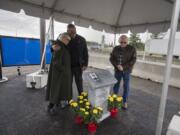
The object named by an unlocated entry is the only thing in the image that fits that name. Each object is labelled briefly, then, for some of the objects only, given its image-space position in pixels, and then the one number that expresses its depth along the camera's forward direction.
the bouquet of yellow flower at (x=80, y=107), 1.72
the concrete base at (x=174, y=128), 1.19
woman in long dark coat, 1.93
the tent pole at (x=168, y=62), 1.10
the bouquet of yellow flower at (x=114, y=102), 2.00
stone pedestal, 1.86
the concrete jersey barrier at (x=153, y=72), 4.18
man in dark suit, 2.21
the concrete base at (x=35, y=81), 3.29
